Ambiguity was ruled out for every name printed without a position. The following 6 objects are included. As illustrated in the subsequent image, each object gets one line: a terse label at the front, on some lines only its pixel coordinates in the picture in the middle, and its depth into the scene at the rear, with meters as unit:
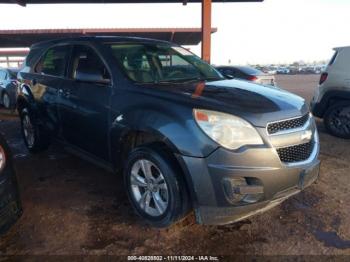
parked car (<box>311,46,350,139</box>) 6.54
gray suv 2.76
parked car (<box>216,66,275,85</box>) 11.44
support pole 12.65
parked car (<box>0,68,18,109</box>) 11.23
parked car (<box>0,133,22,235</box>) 2.77
